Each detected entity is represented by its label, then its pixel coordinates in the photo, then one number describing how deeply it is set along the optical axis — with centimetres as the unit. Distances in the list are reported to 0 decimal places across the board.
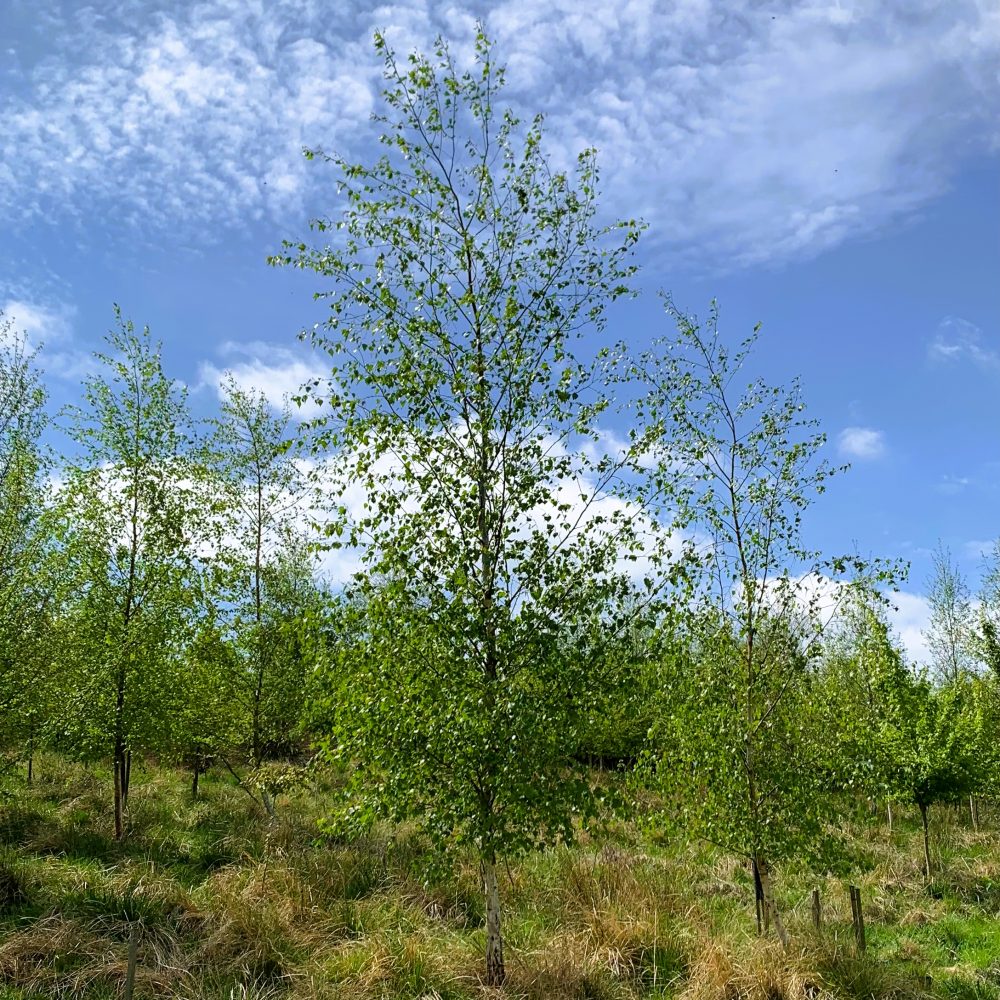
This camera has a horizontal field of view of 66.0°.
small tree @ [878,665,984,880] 1473
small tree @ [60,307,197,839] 1279
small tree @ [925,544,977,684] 2950
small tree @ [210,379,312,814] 1432
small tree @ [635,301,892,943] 832
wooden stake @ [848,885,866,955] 855
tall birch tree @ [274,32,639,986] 660
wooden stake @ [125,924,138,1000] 627
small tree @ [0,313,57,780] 1143
